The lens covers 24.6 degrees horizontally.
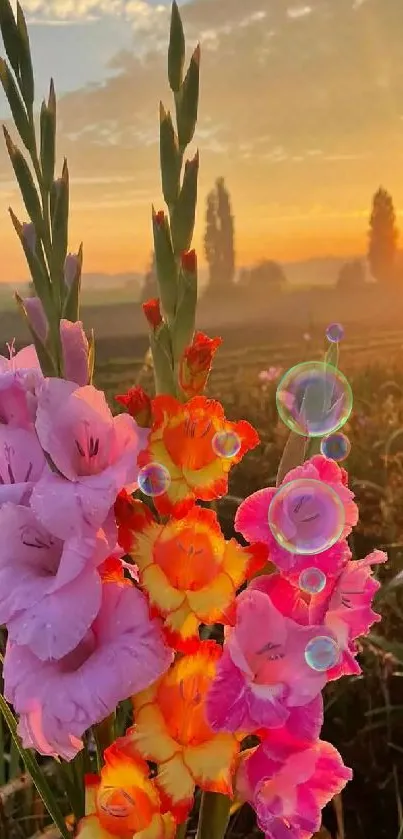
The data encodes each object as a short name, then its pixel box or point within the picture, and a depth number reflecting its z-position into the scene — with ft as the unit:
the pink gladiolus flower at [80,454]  1.52
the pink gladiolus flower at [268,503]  1.58
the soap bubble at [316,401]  1.78
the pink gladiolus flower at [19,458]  1.63
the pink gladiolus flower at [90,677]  1.51
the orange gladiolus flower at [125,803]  1.67
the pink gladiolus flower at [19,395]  1.67
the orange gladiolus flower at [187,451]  1.58
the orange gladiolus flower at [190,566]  1.57
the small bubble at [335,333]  1.83
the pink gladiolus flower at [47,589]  1.50
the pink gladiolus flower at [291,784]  1.63
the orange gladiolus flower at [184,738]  1.62
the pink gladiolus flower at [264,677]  1.51
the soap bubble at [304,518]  1.59
